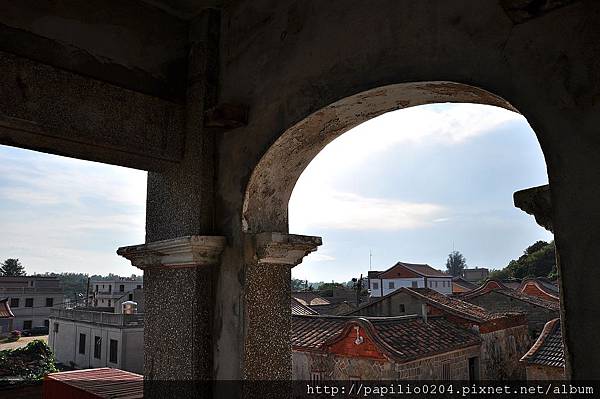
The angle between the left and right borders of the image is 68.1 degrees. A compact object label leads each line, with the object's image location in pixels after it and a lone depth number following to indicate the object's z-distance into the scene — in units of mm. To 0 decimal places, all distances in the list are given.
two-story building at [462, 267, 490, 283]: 61219
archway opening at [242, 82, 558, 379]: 1757
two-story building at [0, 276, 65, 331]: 35031
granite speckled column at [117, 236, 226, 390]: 2436
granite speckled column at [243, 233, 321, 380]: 2318
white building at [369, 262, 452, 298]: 40469
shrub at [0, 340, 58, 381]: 18714
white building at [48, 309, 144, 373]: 19719
